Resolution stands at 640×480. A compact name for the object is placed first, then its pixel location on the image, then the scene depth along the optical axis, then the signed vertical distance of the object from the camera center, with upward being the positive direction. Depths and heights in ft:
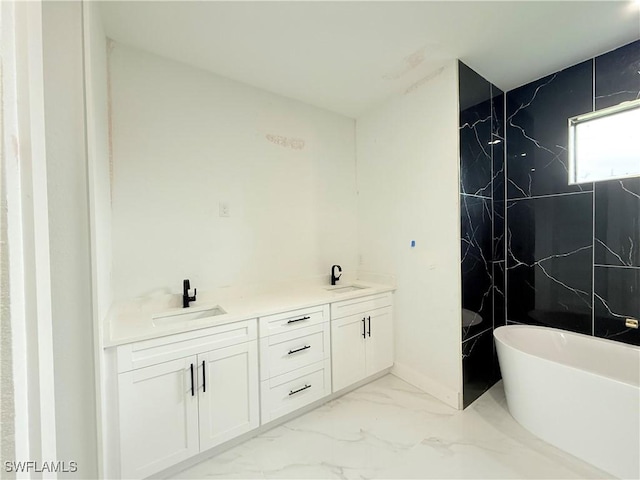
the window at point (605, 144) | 6.14 +2.15
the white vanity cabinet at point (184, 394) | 4.41 -2.92
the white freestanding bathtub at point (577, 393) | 4.53 -3.23
